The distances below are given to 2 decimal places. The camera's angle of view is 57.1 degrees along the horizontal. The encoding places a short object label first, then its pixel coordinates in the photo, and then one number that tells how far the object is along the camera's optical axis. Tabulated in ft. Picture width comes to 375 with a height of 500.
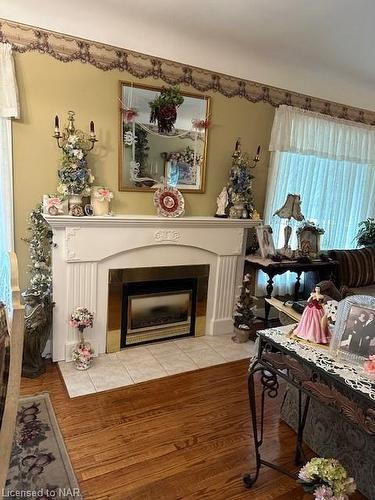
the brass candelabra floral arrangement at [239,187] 11.42
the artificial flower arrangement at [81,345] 9.45
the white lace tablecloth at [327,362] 4.21
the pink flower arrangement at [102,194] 9.75
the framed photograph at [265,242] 12.21
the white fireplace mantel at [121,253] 9.41
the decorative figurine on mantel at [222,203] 11.66
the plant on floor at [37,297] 9.00
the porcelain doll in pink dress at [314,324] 5.28
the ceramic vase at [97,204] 9.78
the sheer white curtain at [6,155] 8.52
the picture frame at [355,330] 4.67
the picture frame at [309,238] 12.97
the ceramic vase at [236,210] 11.70
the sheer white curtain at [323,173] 12.76
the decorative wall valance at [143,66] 8.76
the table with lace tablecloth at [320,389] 4.19
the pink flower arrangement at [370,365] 4.41
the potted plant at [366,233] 14.88
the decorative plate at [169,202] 10.66
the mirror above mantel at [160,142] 10.19
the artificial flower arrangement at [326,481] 4.33
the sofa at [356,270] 13.06
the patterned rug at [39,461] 5.71
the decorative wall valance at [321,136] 12.43
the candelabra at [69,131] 9.09
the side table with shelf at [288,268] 11.63
